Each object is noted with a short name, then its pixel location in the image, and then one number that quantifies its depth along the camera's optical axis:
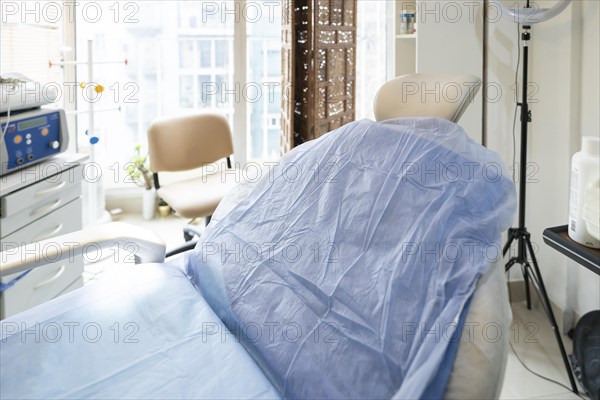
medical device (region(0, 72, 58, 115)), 1.78
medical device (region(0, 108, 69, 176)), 1.77
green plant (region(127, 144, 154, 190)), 3.70
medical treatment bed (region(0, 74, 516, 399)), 0.82
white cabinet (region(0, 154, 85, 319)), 1.68
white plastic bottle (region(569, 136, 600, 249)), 1.42
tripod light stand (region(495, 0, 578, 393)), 1.86
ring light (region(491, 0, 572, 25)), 1.83
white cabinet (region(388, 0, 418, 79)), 2.82
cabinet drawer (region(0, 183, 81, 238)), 1.69
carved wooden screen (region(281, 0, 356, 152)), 2.96
